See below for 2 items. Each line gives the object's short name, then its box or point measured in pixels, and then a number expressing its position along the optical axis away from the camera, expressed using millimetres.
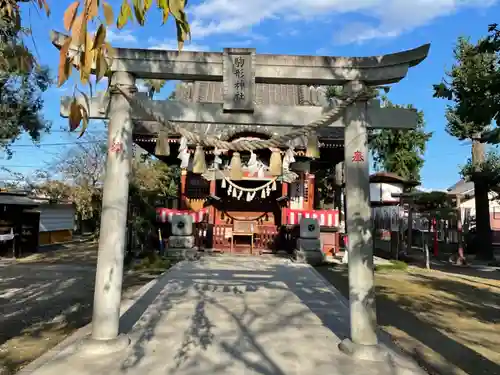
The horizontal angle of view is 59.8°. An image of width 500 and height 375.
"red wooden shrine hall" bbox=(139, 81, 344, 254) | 15906
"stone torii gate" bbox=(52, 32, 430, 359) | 5371
